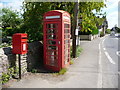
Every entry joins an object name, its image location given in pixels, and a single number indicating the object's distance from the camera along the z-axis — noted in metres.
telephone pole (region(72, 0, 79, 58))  8.48
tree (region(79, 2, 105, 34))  9.34
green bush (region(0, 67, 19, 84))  4.53
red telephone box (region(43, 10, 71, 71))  5.75
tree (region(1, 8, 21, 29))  20.38
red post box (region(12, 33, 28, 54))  4.80
